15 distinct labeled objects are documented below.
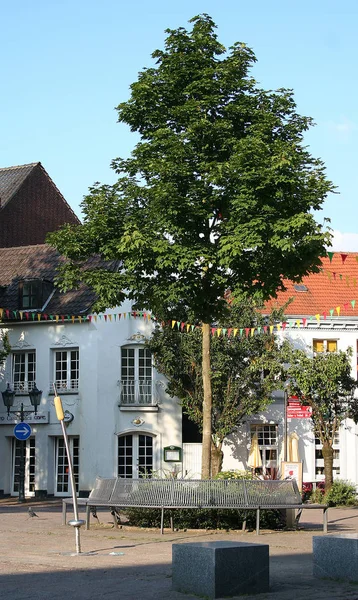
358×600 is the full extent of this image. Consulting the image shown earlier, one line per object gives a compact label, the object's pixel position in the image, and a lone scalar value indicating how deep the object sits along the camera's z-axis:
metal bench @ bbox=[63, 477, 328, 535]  17.52
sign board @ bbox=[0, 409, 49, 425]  35.38
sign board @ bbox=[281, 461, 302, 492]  30.22
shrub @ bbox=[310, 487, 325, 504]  32.59
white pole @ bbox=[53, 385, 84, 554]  13.87
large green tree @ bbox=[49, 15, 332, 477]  18.75
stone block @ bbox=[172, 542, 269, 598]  10.12
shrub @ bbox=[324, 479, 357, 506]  32.72
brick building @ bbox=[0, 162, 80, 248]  42.94
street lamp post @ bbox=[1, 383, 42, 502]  33.16
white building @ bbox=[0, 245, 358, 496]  34.97
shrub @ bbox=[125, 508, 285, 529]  18.02
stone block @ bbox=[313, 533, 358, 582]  10.85
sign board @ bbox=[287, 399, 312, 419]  34.62
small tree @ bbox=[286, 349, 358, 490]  32.44
